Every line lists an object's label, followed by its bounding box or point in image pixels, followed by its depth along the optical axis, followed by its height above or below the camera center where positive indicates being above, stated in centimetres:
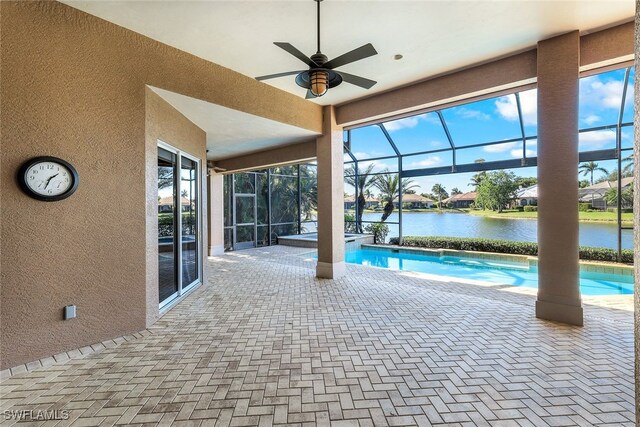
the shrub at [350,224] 1203 -40
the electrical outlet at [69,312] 286 -94
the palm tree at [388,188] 1125 +102
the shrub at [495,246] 716 -104
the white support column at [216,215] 912 +3
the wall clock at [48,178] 261 +37
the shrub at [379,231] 1128 -66
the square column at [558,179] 345 +40
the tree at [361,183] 1152 +125
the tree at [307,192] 1246 +100
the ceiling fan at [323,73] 255 +137
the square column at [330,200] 587 +31
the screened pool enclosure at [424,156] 640 +170
